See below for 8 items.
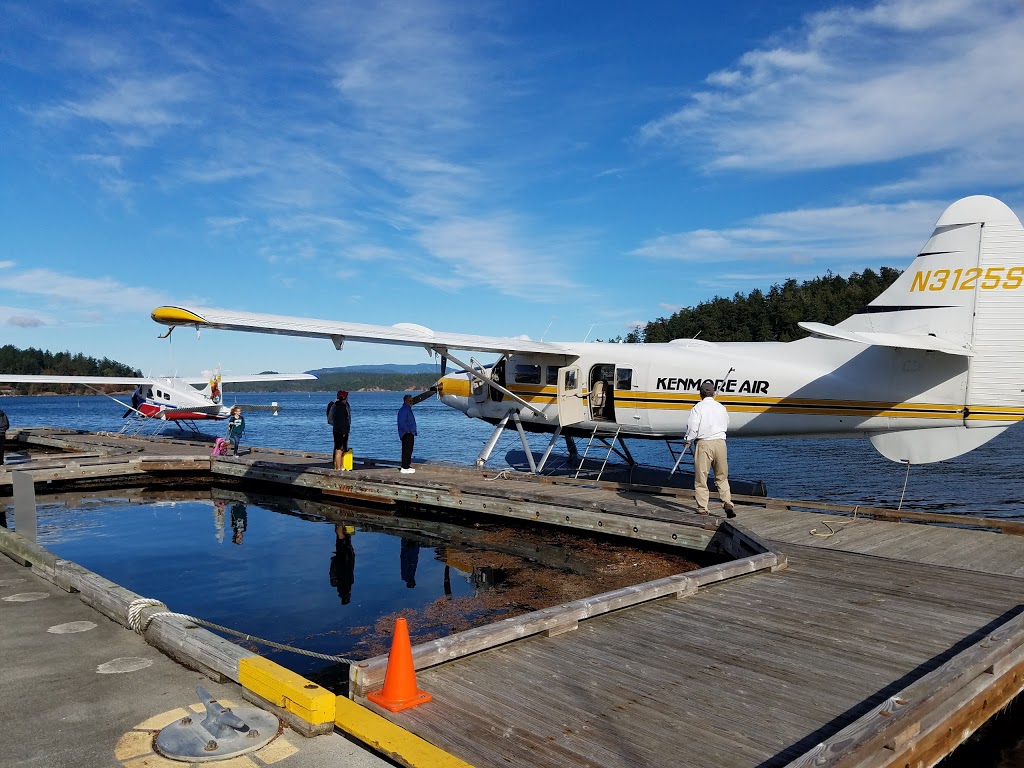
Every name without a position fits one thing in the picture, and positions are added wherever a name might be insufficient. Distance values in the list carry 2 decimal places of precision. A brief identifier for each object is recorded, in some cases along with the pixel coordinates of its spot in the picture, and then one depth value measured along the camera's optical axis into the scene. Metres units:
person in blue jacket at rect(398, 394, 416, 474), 14.22
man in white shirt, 8.88
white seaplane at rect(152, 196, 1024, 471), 10.07
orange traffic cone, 3.69
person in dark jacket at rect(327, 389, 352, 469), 14.20
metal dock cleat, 3.18
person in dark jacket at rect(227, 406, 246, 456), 18.41
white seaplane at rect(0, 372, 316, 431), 28.45
